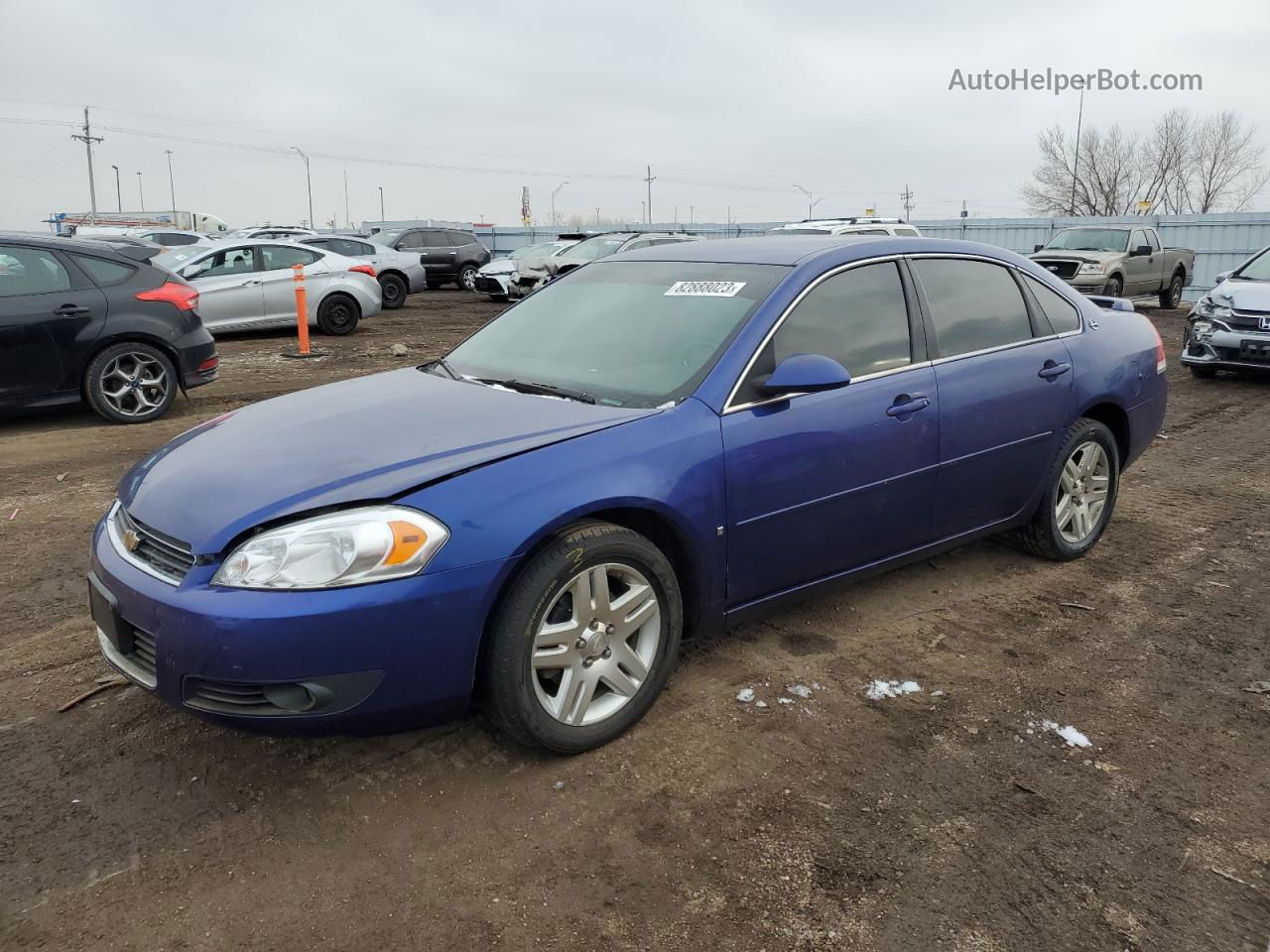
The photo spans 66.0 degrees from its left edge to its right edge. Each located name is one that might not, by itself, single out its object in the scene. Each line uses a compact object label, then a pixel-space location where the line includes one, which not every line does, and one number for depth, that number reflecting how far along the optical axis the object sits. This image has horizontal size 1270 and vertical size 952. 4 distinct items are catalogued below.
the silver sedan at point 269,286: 13.87
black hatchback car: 7.61
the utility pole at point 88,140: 79.50
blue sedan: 2.69
